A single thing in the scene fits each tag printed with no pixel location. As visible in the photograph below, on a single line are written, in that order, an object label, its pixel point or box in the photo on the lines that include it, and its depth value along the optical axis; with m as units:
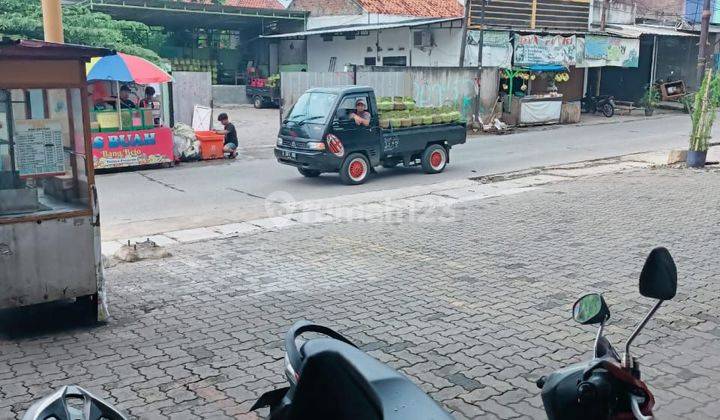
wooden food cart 5.69
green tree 21.53
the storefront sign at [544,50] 25.89
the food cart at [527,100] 24.98
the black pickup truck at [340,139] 13.84
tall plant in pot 14.30
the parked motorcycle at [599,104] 29.80
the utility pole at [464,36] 24.84
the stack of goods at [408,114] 14.72
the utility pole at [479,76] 24.27
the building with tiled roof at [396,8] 30.70
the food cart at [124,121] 14.86
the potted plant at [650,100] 30.11
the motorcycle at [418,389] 2.26
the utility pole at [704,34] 21.43
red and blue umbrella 14.65
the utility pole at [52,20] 7.36
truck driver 14.05
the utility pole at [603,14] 31.92
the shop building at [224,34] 31.81
